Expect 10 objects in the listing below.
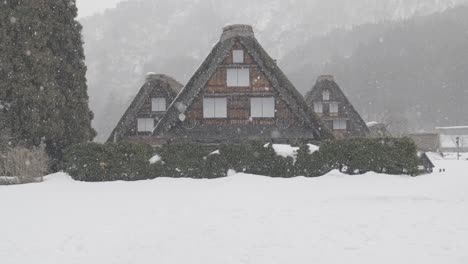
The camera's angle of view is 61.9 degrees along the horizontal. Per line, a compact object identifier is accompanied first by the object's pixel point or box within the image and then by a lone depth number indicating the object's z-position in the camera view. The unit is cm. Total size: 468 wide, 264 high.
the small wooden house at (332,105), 3800
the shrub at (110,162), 1466
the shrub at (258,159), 1504
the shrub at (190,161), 1492
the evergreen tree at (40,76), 1578
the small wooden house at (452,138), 6888
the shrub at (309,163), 1492
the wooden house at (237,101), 1955
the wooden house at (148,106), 2783
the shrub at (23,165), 1416
